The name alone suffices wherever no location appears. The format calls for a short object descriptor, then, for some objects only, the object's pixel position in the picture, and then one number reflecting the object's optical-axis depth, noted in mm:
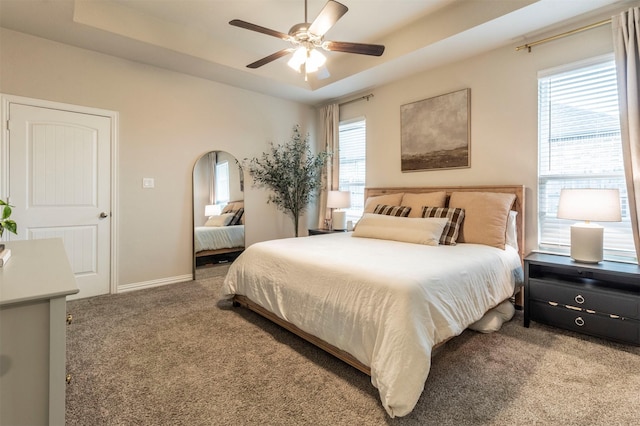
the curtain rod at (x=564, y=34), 2574
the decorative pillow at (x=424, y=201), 3322
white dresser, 918
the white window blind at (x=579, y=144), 2586
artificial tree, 4719
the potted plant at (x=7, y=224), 1276
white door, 2965
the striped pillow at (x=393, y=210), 3406
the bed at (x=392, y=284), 1513
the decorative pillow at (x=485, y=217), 2760
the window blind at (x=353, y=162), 4684
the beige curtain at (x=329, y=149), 4930
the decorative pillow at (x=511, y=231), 2879
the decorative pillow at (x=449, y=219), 2861
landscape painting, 3473
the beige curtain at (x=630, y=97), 2377
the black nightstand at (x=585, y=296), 2125
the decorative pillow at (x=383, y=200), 3745
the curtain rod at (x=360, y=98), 4468
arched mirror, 4094
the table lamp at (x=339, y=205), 4441
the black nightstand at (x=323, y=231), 4425
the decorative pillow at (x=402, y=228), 2793
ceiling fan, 2107
